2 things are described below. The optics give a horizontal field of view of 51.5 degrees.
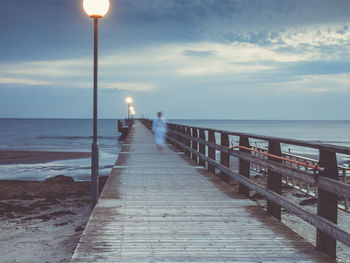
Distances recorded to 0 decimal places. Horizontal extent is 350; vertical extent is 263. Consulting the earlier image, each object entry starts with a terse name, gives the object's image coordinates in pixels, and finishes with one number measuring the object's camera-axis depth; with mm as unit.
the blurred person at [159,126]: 15875
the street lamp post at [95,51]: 6379
